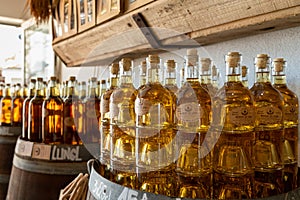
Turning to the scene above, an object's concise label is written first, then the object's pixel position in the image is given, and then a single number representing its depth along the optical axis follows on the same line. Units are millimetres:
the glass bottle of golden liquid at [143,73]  901
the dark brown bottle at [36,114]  1659
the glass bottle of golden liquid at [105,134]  919
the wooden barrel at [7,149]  1815
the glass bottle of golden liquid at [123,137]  820
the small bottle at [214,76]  979
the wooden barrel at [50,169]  1332
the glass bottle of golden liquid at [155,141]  749
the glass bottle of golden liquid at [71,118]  1549
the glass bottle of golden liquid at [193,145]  701
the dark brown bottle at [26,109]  1700
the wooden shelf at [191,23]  913
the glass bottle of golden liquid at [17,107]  2104
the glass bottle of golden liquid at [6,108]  2164
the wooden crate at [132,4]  1220
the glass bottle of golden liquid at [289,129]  779
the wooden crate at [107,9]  1379
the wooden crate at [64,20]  1882
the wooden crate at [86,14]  1626
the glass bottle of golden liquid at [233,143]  679
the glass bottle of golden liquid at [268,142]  717
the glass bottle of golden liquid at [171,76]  826
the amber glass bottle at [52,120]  1573
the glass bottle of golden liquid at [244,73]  865
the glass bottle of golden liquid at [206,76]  782
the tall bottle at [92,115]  1511
